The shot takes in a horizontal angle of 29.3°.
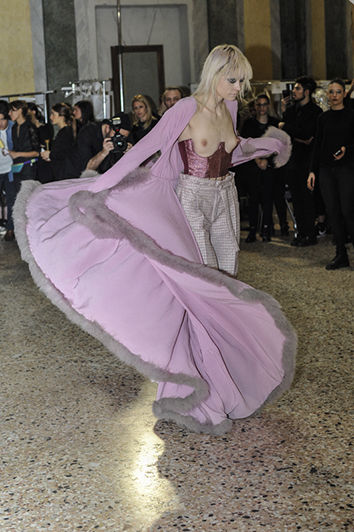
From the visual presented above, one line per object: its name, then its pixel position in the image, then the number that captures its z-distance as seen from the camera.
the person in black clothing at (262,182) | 8.08
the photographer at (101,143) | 4.92
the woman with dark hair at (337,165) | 6.28
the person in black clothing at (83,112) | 7.06
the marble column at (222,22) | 12.78
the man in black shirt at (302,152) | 7.56
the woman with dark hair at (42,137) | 8.72
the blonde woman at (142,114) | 7.41
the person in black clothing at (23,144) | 8.74
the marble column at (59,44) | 12.11
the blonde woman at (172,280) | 2.92
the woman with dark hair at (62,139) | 6.79
